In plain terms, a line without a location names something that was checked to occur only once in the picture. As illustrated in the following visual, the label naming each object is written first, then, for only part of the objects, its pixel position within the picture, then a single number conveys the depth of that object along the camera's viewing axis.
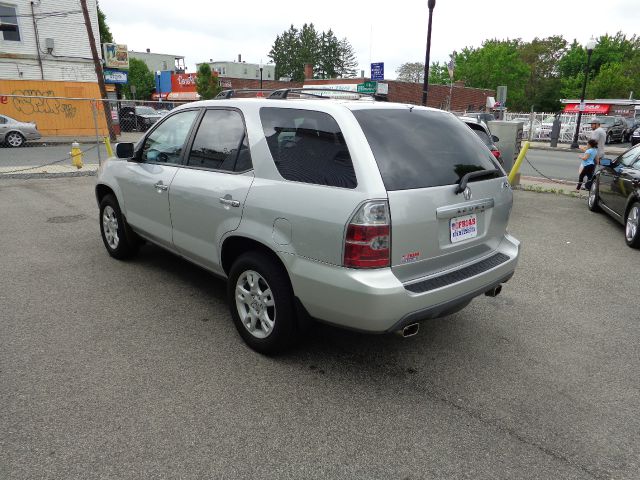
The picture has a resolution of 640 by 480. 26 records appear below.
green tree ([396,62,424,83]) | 94.81
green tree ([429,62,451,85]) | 79.12
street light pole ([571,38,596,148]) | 23.69
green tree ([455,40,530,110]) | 67.56
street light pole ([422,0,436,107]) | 14.28
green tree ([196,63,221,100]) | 52.84
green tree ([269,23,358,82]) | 100.75
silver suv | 2.88
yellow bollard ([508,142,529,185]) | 10.82
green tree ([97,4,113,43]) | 47.10
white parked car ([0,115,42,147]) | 19.62
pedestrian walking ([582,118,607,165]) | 11.61
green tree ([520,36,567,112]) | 73.38
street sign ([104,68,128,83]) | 30.41
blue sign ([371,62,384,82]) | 22.23
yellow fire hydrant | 14.21
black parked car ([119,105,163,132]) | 29.63
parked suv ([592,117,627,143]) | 29.81
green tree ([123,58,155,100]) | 77.43
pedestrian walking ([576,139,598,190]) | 11.50
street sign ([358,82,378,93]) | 24.36
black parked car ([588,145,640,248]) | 6.88
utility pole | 22.88
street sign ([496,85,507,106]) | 20.64
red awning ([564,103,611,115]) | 43.44
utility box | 12.24
